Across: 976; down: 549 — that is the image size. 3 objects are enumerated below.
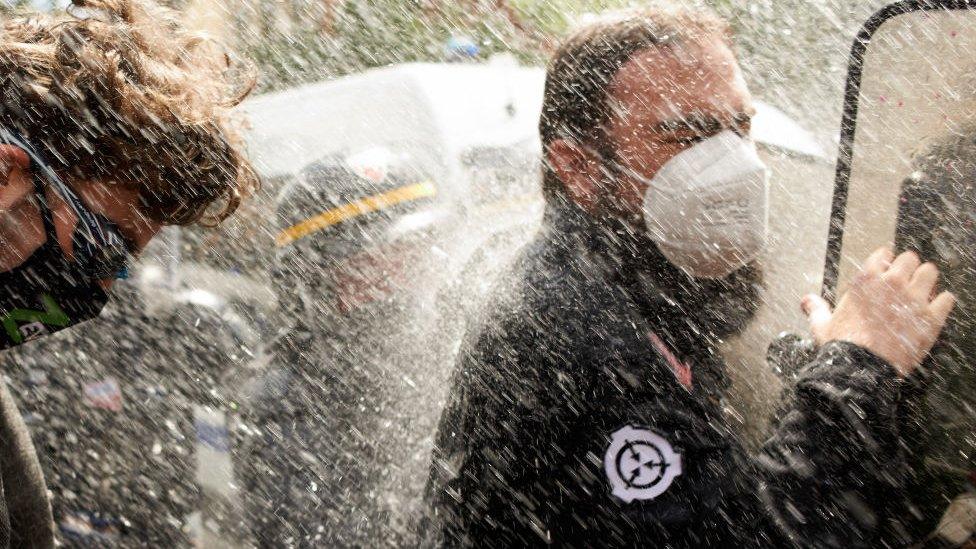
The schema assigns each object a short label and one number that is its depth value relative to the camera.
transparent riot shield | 2.03
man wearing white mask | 2.02
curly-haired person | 2.05
